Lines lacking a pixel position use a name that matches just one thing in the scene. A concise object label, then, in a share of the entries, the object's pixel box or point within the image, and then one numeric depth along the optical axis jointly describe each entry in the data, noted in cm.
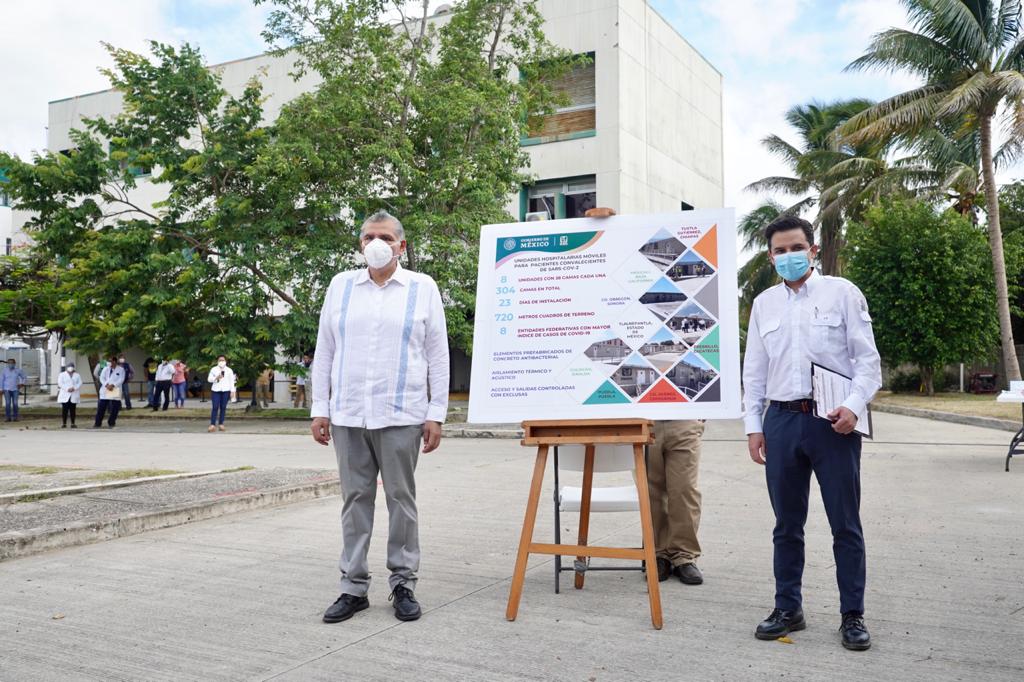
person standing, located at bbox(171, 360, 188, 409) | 2750
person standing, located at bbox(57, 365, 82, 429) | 2239
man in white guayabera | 468
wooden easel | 451
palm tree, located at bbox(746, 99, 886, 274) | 3544
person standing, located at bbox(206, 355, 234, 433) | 1984
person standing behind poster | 525
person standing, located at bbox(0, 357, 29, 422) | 2522
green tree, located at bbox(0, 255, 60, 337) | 2681
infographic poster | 464
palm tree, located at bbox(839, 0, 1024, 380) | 2248
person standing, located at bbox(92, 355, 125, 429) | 2173
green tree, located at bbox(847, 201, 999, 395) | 2780
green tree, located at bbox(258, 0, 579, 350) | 2080
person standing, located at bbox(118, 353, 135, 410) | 2877
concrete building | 2878
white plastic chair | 536
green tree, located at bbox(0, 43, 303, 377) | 2198
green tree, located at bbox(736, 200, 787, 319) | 4400
